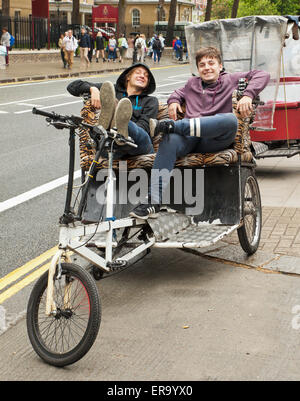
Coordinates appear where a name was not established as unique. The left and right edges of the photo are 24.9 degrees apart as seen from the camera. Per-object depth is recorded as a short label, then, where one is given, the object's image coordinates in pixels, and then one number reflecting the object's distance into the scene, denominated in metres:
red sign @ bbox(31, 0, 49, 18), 45.59
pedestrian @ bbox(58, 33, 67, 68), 34.87
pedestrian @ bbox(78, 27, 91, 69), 36.62
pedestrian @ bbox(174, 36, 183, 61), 50.00
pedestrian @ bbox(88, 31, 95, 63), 41.79
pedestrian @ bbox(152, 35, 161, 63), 44.22
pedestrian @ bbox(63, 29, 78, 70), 33.59
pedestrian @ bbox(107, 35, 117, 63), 43.62
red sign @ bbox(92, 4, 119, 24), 55.94
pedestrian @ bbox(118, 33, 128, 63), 46.38
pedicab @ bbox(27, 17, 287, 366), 4.06
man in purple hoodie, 5.33
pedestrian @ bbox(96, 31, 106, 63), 42.78
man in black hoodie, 6.10
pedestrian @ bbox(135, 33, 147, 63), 41.41
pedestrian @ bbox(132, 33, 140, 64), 40.44
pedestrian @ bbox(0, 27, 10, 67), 34.66
